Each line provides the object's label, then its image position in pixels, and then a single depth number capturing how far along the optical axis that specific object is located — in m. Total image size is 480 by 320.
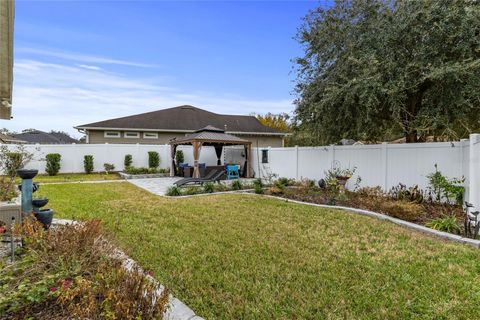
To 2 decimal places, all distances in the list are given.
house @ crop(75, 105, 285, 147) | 20.70
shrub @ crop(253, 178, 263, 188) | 10.82
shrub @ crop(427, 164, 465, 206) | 6.89
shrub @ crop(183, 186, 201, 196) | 10.35
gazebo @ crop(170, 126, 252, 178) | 15.28
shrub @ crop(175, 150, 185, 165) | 19.06
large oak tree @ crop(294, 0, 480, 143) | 7.65
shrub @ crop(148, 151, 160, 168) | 18.98
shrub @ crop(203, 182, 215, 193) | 10.79
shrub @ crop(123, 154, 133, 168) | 18.64
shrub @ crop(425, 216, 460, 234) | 5.61
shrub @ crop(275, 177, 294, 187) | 11.97
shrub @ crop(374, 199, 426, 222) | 6.54
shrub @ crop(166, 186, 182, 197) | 10.00
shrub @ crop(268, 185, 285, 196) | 10.00
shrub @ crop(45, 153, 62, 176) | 16.70
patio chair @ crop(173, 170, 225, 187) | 12.11
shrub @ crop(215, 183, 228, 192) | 11.17
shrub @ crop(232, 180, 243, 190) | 11.31
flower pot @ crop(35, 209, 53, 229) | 4.54
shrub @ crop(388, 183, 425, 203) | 7.79
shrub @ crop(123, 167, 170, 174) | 16.88
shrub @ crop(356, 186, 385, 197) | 8.80
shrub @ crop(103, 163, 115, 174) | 18.02
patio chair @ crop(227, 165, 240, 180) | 16.20
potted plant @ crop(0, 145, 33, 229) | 4.24
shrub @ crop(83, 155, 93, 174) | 17.78
